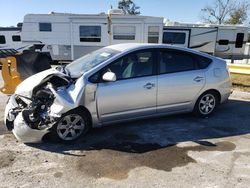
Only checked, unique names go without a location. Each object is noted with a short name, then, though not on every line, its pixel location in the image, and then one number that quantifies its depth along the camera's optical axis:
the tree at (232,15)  27.62
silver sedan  3.17
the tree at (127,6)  44.89
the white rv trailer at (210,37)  12.13
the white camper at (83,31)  10.22
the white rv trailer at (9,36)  12.55
